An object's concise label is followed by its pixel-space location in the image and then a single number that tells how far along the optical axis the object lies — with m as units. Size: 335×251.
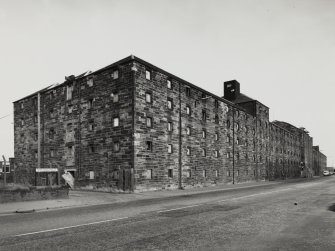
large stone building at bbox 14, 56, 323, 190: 26.23
